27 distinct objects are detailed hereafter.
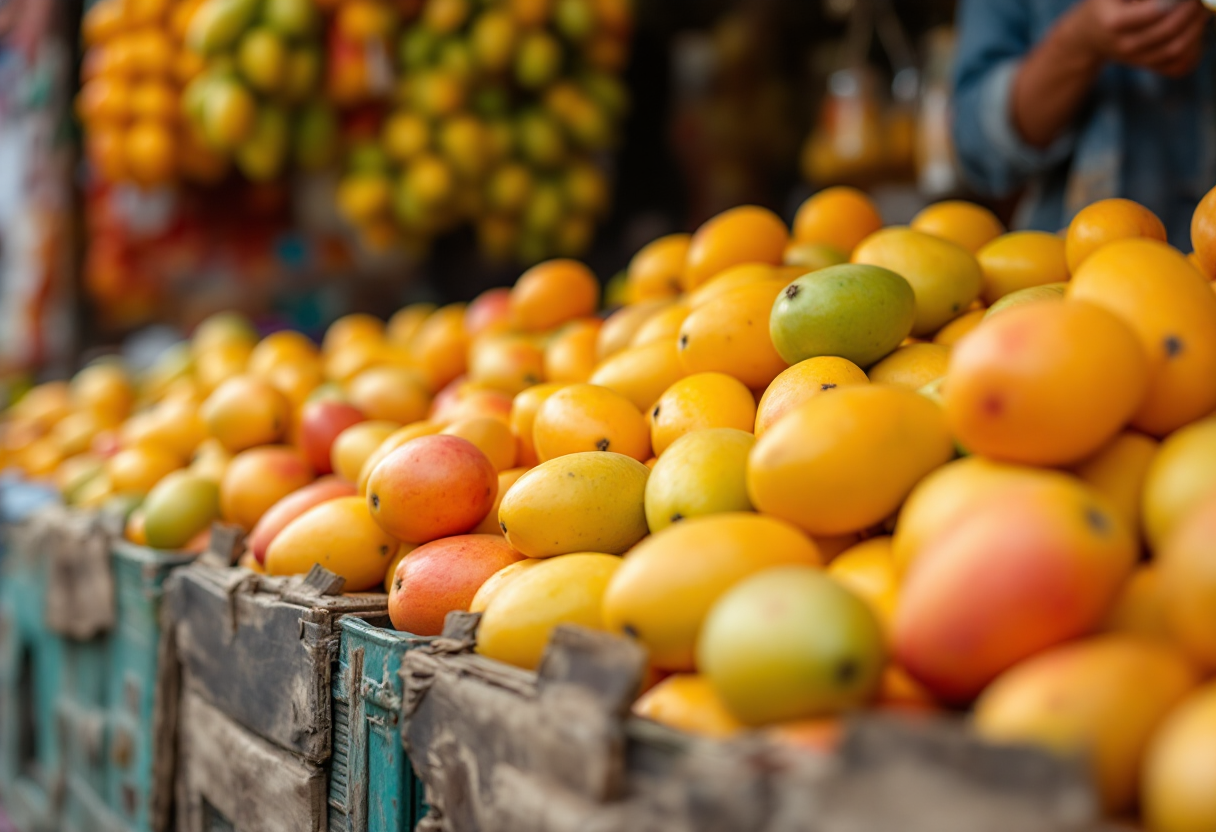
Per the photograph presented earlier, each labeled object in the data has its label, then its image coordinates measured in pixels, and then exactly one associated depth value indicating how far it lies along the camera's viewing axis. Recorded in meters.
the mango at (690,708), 0.91
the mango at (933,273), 1.52
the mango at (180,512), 2.19
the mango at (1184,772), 0.68
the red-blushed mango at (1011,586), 0.80
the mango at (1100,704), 0.74
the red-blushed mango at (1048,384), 0.91
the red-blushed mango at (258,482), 2.05
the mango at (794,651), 0.82
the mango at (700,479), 1.20
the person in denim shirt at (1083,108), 2.19
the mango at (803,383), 1.31
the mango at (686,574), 0.98
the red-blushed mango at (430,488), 1.50
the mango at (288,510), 1.82
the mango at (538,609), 1.15
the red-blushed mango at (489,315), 2.57
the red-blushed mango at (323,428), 2.13
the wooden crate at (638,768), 0.70
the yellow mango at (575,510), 1.32
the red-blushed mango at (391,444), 1.75
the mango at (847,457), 1.02
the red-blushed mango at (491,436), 1.71
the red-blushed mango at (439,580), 1.40
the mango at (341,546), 1.64
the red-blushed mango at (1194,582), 0.75
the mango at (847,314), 1.39
